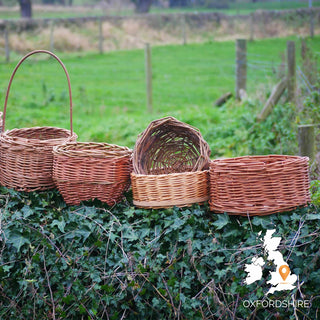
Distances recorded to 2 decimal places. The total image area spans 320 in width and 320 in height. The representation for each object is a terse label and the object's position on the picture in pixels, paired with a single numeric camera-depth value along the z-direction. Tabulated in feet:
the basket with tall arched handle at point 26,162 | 19.81
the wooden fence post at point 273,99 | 43.47
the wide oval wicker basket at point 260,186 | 16.53
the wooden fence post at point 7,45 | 94.70
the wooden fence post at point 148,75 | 57.36
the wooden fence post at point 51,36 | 100.32
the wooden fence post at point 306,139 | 25.13
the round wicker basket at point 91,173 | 18.26
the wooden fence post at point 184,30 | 108.37
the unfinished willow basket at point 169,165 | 17.46
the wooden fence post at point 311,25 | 89.22
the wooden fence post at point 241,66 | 58.75
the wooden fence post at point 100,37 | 107.04
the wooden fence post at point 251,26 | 110.06
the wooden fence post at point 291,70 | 42.83
